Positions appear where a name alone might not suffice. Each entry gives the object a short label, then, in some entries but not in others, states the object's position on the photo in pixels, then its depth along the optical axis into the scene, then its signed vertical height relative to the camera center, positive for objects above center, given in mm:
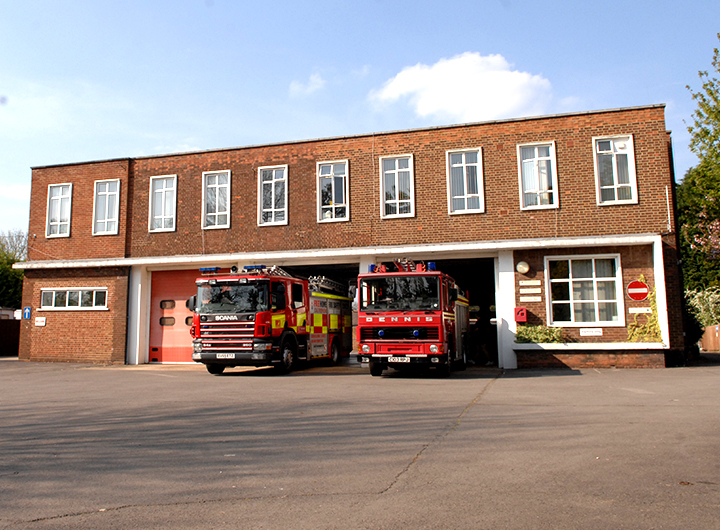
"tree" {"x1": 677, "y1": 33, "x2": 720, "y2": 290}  21734 +5687
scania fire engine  15398 +339
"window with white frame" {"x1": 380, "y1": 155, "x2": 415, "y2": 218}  19281 +4631
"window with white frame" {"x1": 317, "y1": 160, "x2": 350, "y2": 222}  19812 +4613
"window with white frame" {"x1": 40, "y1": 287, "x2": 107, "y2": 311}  21531 +1295
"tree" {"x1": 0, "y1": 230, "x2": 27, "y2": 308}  40531 +3535
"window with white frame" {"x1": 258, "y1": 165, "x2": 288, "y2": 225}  20422 +4663
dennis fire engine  14344 +290
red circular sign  16931 +1011
